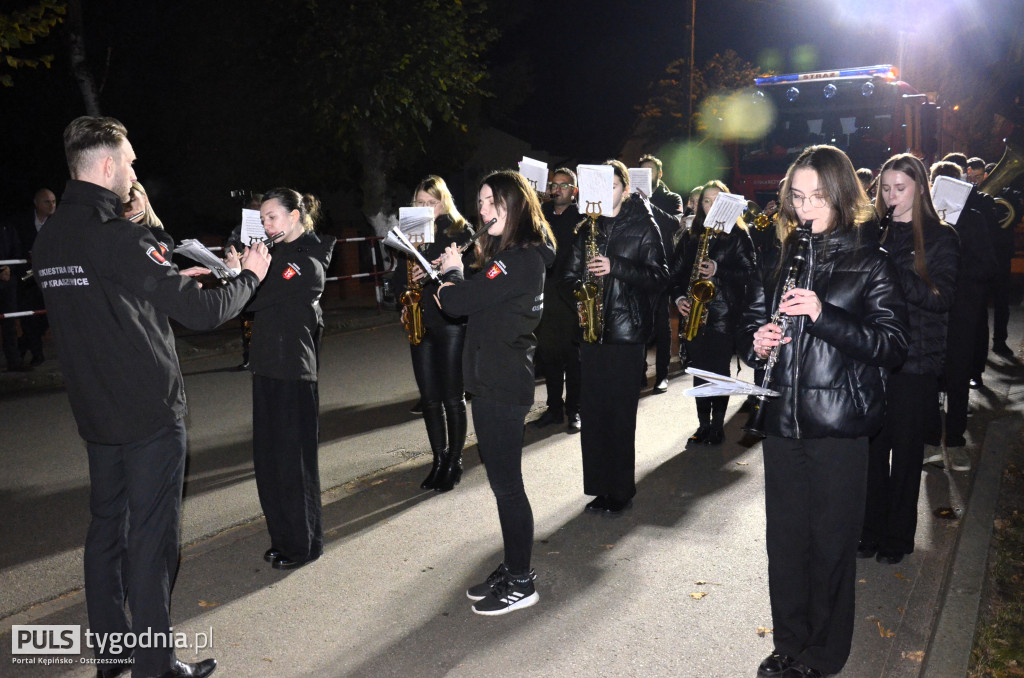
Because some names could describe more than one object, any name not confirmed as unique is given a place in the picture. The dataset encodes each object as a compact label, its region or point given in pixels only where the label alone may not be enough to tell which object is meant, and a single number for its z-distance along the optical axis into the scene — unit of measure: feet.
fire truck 47.19
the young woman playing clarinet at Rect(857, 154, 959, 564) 16.17
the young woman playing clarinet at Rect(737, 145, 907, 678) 11.48
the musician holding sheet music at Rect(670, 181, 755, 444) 24.63
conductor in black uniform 11.21
